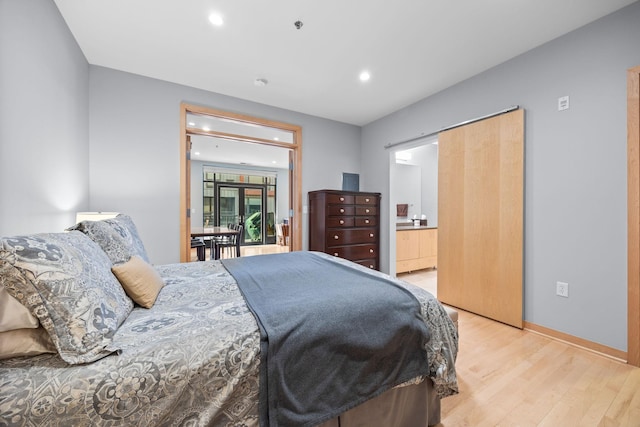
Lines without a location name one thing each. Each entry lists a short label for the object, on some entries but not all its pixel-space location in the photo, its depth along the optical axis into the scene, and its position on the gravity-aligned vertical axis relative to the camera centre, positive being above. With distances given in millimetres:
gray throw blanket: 965 -557
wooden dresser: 3734 -193
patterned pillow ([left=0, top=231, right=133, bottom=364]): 788 -265
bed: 741 -467
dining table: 4387 -382
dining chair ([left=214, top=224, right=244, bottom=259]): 5125 -655
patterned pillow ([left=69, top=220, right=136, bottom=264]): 1367 -149
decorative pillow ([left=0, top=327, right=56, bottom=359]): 784 -409
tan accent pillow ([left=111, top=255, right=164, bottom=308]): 1246 -349
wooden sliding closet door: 2557 -45
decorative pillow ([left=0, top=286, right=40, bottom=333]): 777 -313
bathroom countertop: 4576 -289
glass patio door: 8033 +82
